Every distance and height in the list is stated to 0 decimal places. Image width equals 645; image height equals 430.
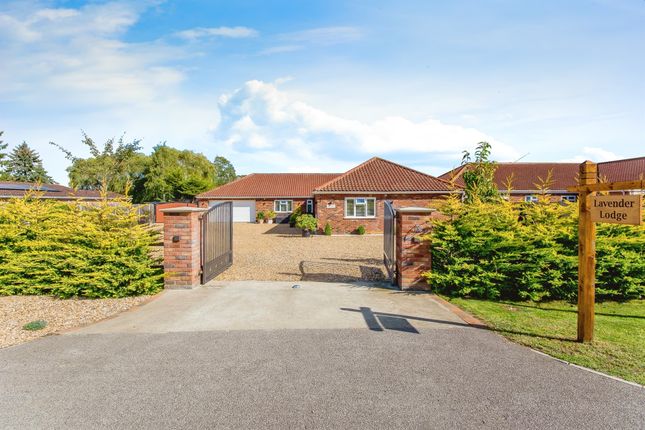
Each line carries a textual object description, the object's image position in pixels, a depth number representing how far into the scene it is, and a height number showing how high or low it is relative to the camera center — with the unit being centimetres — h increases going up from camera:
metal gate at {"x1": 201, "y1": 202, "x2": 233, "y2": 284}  780 -78
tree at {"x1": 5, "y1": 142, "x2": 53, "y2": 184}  5500 +727
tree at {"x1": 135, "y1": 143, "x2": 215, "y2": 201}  4222 +427
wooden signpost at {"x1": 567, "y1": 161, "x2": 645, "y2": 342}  412 -18
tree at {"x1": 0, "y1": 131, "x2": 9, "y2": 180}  4219 +636
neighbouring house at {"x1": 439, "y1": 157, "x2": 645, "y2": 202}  2864 +313
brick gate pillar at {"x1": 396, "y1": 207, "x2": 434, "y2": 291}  696 -78
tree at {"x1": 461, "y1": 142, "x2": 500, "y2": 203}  910 +86
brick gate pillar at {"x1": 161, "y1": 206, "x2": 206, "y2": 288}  716 -81
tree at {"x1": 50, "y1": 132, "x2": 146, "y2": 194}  2512 +404
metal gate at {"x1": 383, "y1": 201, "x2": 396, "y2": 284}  793 -79
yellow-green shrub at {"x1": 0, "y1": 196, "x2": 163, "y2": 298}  671 -91
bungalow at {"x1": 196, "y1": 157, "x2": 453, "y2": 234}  2055 +96
